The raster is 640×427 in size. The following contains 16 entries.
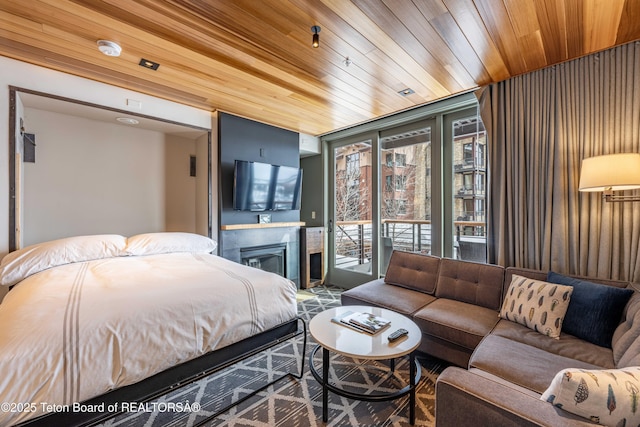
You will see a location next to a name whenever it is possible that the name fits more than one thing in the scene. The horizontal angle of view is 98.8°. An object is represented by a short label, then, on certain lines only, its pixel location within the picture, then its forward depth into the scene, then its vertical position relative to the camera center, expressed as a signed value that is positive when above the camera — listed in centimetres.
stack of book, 186 -79
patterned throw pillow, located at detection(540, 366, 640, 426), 86 -61
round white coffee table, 159 -81
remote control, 171 -79
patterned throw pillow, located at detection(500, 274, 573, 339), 188 -68
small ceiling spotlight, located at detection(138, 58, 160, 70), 233 +127
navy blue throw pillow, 173 -65
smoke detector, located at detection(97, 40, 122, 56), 203 +124
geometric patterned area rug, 171 -131
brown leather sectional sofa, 103 -83
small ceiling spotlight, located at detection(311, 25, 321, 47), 188 +124
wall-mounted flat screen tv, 357 +34
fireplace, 384 -68
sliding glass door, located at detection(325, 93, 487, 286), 314 +27
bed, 116 -59
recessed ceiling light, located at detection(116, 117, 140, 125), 310 +105
